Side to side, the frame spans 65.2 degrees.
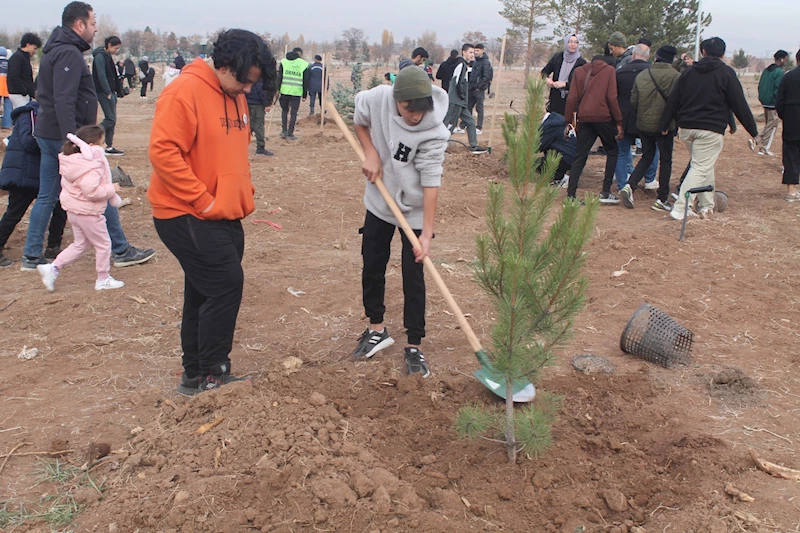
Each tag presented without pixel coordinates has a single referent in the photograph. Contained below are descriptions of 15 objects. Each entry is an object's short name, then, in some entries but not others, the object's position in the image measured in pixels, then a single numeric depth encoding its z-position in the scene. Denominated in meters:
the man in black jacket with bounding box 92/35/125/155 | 9.88
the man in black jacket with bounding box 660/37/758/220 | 6.75
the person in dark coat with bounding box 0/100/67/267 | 5.40
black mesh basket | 3.89
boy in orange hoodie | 2.93
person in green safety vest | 12.91
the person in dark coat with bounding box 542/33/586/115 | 8.82
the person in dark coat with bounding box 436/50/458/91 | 12.55
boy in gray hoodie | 3.30
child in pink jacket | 4.83
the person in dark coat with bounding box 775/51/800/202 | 7.56
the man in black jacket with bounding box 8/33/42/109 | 10.02
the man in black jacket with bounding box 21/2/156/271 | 5.12
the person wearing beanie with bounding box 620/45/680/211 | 7.48
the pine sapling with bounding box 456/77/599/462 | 2.46
